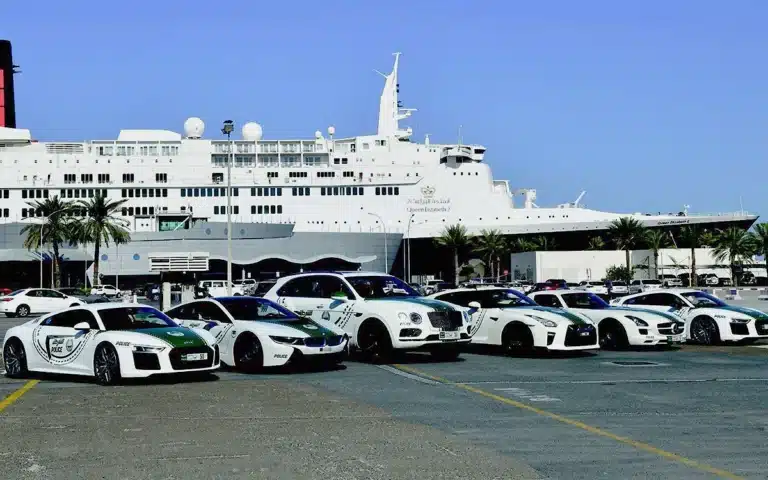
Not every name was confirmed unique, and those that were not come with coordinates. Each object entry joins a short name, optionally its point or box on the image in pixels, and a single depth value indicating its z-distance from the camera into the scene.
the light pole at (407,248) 84.62
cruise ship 85.75
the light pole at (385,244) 82.19
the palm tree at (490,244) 87.56
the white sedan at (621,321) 19.42
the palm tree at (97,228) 71.69
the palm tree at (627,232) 79.31
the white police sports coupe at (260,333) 14.96
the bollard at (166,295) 29.39
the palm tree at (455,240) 82.94
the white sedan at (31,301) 39.84
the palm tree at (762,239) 76.00
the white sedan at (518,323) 17.31
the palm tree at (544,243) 90.44
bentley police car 16.20
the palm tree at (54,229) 72.12
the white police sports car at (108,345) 13.45
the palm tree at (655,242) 84.28
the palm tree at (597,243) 91.06
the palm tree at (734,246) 78.94
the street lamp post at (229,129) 34.31
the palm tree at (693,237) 76.12
